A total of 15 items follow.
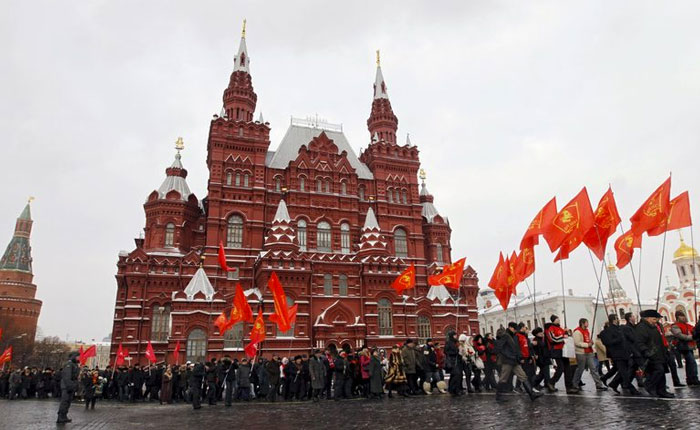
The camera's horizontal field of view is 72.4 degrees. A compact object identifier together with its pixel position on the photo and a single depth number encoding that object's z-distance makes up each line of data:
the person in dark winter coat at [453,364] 14.86
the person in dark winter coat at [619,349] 11.27
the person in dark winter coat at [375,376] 15.48
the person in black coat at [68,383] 12.30
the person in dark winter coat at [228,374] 15.94
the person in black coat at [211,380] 16.84
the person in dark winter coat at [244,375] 17.52
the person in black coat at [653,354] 10.12
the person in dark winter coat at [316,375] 15.98
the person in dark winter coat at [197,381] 15.49
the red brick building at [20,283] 81.38
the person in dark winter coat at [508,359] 11.62
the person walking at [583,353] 12.27
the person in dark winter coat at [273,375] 17.66
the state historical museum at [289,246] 35.59
